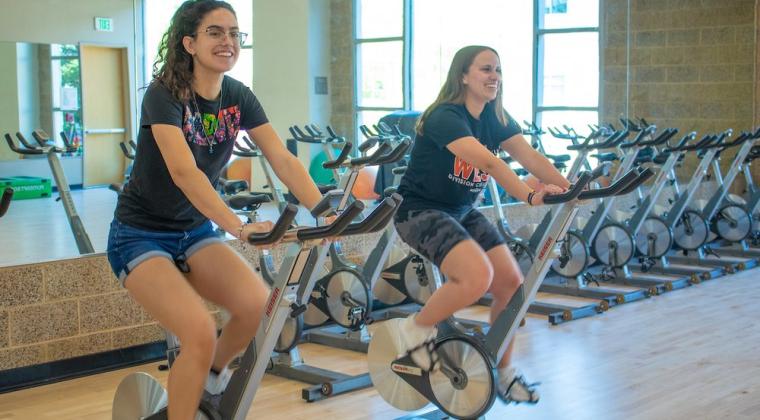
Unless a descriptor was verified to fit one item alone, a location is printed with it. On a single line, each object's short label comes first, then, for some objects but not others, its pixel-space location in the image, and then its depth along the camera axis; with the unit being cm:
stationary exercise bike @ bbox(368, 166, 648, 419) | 343
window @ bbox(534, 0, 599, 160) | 825
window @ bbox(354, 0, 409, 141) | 771
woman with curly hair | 269
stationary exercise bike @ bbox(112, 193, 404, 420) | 262
